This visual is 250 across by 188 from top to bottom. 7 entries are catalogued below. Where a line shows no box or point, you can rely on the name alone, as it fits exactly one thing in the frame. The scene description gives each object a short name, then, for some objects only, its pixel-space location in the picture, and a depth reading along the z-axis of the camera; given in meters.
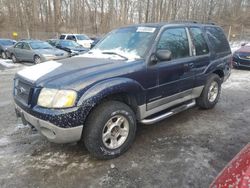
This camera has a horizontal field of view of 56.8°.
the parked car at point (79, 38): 20.84
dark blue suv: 2.89
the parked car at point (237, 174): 1.52
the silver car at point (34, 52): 12.80
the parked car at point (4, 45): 16.74
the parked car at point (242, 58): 11.11
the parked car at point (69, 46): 16.14
